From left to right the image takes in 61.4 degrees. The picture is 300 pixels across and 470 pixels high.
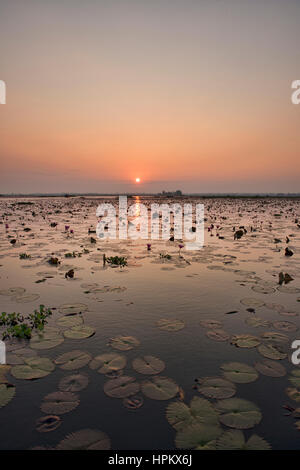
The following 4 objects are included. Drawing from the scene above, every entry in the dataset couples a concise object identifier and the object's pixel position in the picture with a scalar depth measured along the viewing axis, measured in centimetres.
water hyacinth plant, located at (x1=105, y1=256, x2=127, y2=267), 963
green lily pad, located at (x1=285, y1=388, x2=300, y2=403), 321
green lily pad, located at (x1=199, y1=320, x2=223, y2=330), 494
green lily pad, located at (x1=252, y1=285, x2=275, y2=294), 683
